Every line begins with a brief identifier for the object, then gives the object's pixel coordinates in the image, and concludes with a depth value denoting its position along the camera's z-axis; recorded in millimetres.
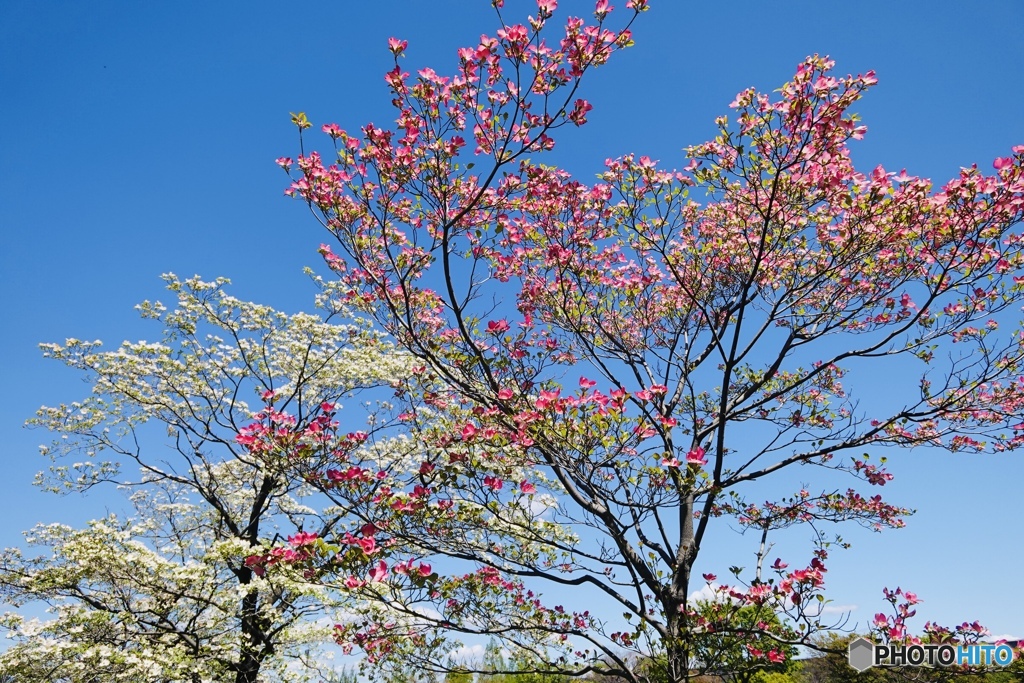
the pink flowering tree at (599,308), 4914
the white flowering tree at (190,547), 9430
